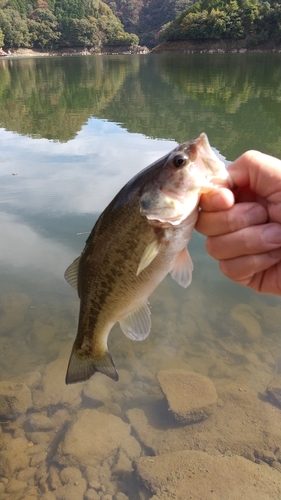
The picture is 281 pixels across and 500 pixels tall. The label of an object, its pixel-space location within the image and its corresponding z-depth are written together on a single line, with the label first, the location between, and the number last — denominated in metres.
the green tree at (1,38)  115.62
